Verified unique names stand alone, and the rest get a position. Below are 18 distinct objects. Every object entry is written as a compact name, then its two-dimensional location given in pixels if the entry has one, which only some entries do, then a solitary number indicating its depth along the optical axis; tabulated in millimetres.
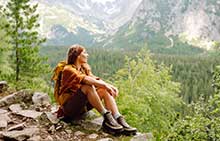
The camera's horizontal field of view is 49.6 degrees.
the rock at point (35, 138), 4623
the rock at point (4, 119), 5182
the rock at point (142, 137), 4688
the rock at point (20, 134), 4635
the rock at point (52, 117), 5154
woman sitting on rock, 4831
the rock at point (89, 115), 5394
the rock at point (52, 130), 4917
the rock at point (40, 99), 6242
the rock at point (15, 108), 5836
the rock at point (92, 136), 4780
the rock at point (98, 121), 5186
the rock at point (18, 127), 4983
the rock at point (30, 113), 5504
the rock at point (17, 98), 6218
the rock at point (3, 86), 7423
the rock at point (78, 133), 4882
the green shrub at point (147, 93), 12096
